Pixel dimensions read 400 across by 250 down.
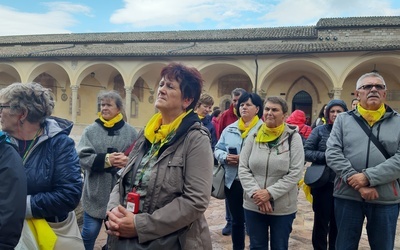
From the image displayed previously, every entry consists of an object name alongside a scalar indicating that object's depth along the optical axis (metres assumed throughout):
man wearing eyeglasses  2.61
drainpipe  18.17
